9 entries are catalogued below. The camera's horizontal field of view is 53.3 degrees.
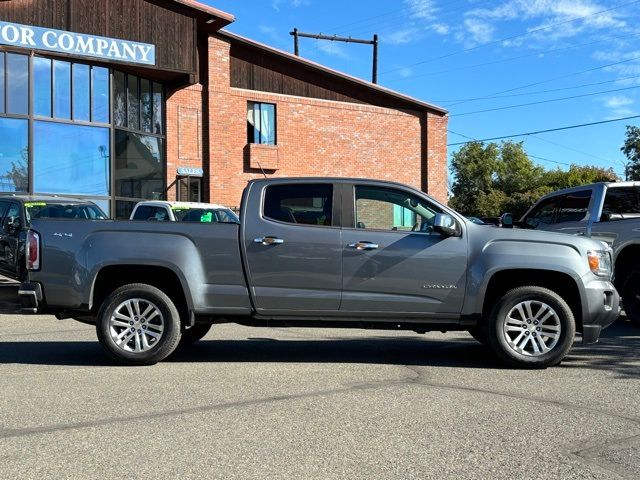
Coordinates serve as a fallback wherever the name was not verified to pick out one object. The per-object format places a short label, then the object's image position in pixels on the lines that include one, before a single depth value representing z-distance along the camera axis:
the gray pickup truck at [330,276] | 6.52
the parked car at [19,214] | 12.13
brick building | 19.47
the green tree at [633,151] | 59.44
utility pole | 36.00
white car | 14.41
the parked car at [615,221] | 9.29
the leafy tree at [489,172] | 73.69
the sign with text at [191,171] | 23.05
